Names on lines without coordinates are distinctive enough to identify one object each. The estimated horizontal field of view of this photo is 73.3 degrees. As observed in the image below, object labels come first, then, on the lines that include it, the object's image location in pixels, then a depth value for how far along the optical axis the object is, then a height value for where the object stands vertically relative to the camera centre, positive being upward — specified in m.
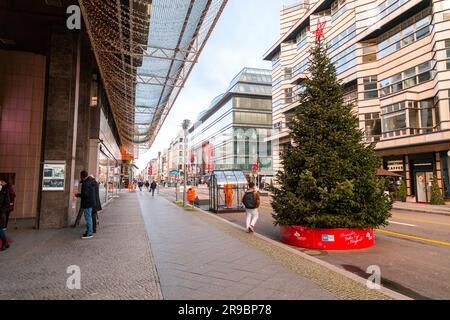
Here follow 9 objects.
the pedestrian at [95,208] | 8.91 -0.66
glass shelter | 17.30 -0.31
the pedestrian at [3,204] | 6.67 -0.40
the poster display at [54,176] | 9.95 +0.32
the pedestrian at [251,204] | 9.59 -0.59
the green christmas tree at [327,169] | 7.44 +0.43
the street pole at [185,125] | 20.28 +4.06
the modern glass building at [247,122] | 65.38 +13.95
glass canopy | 9.83 +5.71
